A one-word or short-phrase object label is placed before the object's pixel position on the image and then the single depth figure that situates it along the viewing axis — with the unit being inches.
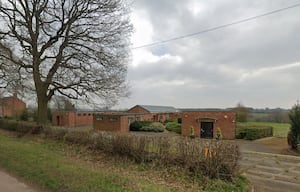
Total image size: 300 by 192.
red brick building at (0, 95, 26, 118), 958.5
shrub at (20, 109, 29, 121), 1149.4
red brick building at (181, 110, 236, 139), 797.0
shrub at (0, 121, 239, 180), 232.4
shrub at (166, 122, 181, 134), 965.9
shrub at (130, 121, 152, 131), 1007.0
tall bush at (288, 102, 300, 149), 534.5
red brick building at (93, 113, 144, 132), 967.7
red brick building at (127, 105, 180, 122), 1366.5
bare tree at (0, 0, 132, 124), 550.5
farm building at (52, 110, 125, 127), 1241.4
